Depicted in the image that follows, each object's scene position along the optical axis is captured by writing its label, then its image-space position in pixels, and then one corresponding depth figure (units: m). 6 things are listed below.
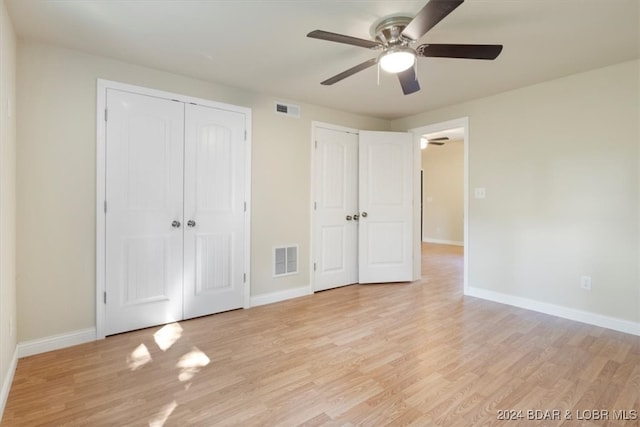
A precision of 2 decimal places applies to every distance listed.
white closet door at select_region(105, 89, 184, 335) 2.75
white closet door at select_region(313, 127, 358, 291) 4.15
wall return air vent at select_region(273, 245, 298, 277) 3.79
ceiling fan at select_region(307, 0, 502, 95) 1.87
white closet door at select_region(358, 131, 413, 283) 4.48
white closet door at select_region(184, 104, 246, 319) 3.15
